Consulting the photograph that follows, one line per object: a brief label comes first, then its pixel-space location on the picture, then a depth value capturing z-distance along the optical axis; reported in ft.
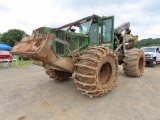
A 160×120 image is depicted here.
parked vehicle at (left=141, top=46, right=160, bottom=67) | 31.19
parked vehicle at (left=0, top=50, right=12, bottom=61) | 31.52
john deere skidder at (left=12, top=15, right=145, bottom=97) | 9.35
